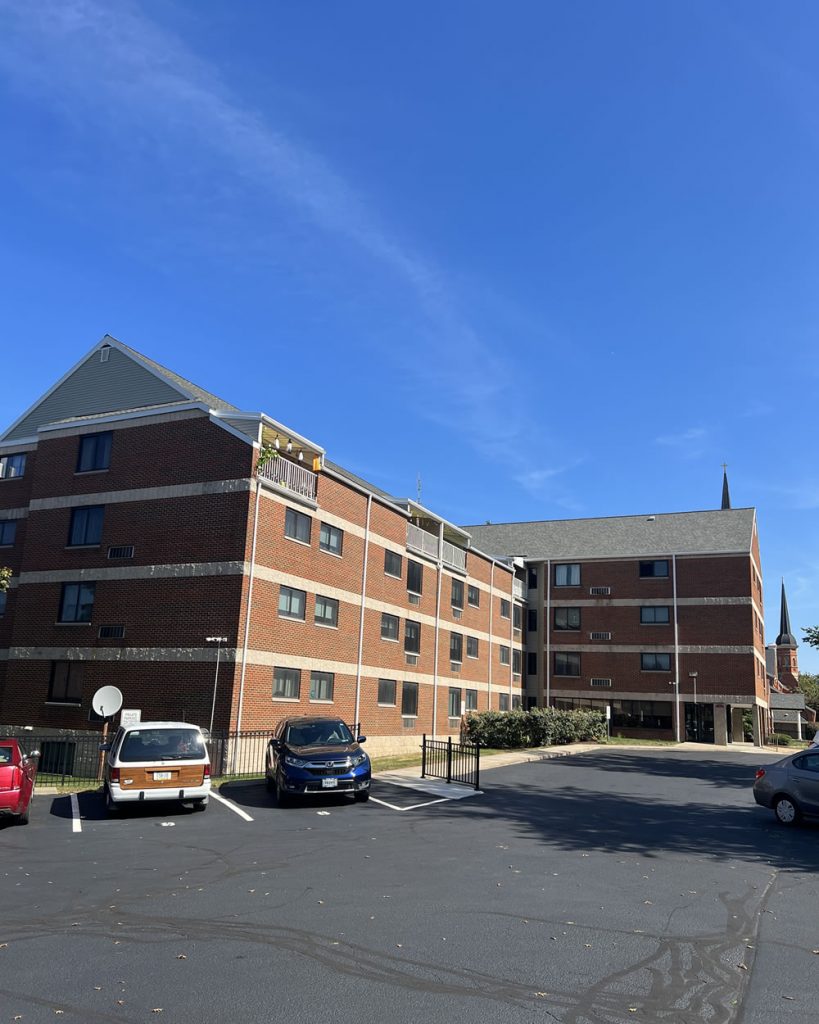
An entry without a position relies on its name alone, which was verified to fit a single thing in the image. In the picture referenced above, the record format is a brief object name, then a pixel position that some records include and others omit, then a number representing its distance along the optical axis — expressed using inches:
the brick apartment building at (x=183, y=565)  967.0
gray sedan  571.8
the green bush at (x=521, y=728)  1413.6
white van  598.5
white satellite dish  813.2
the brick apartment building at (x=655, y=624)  1865.2
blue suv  644.1
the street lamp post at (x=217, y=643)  916.6
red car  529.3
